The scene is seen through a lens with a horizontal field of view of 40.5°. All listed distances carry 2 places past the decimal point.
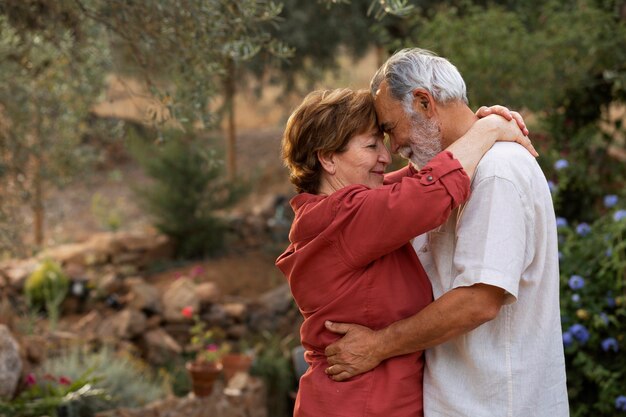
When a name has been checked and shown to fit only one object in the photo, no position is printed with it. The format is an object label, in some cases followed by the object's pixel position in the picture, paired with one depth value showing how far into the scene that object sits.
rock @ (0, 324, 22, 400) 4.89
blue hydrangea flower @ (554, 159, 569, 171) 5.35
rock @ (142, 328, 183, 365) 7.57
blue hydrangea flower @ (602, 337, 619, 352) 4.46
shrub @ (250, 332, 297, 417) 6.79
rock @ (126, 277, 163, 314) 8.07
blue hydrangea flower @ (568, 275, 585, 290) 4.59
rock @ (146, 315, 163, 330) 7.97
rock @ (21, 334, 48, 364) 5.70
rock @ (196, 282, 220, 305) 8.49
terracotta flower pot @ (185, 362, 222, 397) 5.89
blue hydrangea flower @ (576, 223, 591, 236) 4.97
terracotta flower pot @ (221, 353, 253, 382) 6.65
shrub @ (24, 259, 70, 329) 8.40
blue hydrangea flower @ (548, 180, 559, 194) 5.27
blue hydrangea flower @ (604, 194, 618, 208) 5.10
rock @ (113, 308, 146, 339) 7.55
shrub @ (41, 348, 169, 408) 5.77
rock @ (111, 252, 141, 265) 10.00
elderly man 2.28
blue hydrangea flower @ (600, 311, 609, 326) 4.43
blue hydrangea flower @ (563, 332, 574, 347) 4.52
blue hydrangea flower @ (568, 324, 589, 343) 4.47
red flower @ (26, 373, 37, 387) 5.18
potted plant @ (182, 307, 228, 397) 5.89
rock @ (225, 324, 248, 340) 8.23
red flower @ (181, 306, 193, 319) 6.55
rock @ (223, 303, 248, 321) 8.38
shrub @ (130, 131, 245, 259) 10.30
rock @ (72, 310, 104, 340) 7.54
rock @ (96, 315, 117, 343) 7.49
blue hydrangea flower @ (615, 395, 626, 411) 4.23
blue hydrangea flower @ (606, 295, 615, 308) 4.61
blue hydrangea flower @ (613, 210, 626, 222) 4.60
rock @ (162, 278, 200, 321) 8.16
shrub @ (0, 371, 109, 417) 4.92
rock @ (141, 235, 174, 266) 10.25
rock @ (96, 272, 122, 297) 8.67
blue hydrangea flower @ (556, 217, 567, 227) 5.10
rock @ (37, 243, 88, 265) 9.59
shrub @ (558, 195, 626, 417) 4.44
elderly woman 2.24
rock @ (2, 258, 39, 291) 8.68
